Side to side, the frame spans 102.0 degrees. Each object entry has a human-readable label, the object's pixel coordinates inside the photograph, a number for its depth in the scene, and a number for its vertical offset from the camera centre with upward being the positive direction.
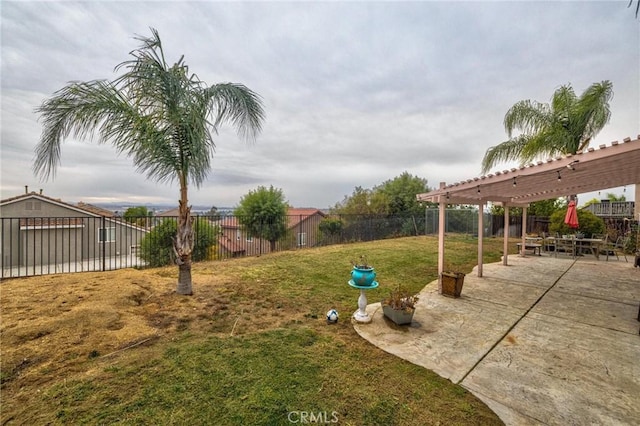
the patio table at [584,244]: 8.61 -1.08
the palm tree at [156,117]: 3.66 +1.35
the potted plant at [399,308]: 3.54 -1.34
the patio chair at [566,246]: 9.18 -1.15
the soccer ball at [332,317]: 3.61 -1.49
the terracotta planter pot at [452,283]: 4.71 -1.31
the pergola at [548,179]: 3.33 +0.65
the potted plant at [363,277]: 3.46 -0.88
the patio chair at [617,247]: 8.51 -1.22
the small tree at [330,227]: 13.55 -0.87
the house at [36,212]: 11.25 -0.26
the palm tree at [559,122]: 9.69 +3.79
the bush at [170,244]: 9.20 -1.26
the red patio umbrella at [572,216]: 7.80 -0.06
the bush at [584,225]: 10.90 -0.47
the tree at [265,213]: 11.42 -0.15
